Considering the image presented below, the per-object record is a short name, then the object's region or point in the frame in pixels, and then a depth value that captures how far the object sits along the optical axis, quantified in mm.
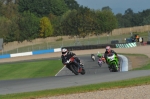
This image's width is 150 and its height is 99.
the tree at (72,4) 177750
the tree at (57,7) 149750
